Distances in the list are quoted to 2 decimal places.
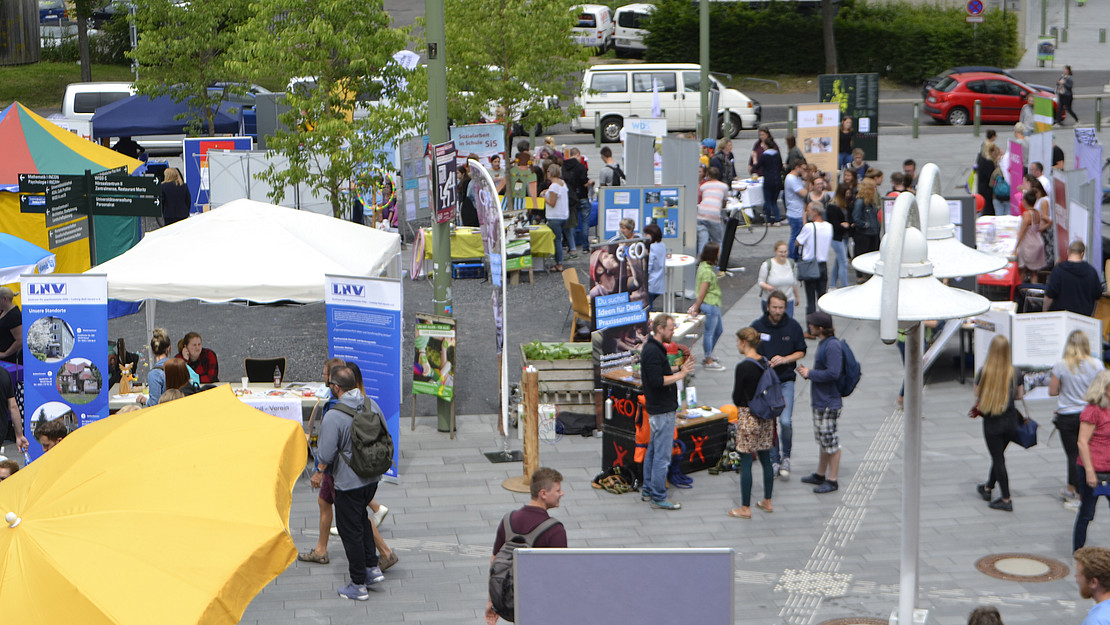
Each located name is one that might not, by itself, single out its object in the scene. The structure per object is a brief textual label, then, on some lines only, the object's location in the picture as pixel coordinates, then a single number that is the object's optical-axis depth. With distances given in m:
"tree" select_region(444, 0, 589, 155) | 25.36
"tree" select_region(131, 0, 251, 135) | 27.80
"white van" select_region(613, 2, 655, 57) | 47.56
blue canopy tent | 28.31
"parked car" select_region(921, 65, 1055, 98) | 36.34
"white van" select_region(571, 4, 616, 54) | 46.94
